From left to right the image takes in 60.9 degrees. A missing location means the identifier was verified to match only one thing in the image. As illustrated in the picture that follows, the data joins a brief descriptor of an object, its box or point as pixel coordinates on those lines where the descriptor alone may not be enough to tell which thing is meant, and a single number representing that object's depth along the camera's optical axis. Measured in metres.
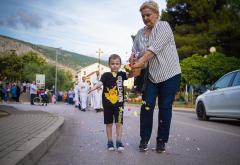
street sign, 27.91
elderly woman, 2.94
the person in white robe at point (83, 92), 10.38
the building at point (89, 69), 83.07
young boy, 3.12
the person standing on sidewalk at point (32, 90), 14.84
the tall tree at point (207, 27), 21.49
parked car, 5.69
